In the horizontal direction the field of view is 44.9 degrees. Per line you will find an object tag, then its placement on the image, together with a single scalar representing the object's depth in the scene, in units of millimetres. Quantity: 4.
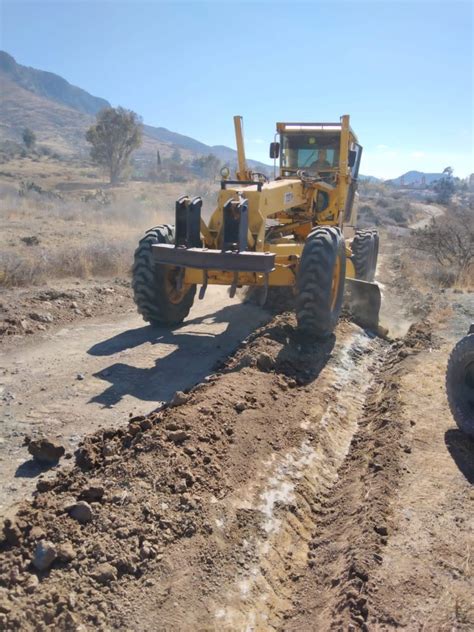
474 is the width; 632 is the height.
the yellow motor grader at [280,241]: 7211
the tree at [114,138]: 52156
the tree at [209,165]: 82006
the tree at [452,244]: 16109
